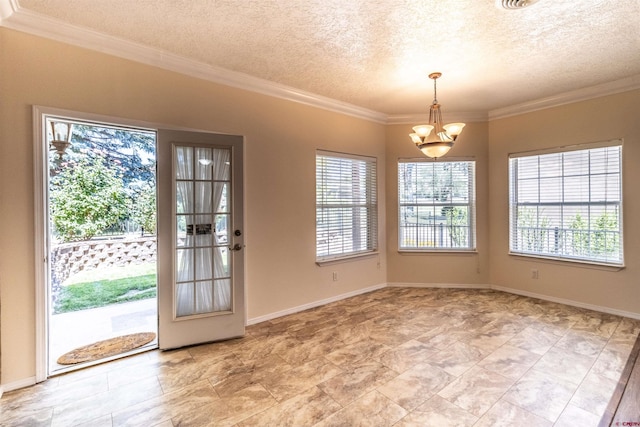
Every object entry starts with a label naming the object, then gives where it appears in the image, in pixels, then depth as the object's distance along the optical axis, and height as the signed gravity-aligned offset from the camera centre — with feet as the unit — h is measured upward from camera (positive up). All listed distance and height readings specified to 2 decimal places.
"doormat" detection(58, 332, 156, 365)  8.86 -4.41
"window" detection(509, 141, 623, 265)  11.96 +0.22
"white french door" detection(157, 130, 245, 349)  9.20 -0.89
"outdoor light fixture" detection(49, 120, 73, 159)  14.64 +3.85
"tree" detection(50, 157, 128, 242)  18.08 +0.81
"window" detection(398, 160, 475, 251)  15.55 +0.26
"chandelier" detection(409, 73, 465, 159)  9.69 +2.52
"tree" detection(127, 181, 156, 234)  20.06 +0.53
